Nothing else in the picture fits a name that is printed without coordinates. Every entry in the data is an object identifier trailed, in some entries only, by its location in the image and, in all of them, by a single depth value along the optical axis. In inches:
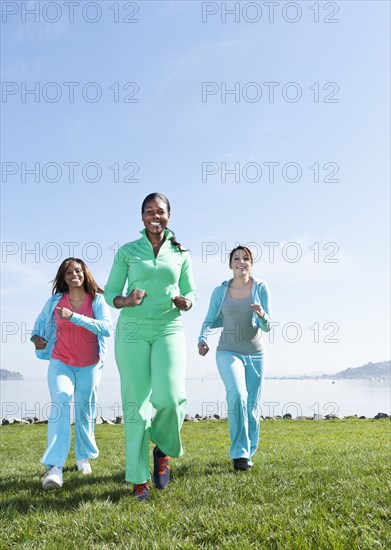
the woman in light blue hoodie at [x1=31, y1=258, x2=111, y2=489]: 243.6
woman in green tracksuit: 201.3
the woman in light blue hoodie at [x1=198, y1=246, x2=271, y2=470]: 259.4
